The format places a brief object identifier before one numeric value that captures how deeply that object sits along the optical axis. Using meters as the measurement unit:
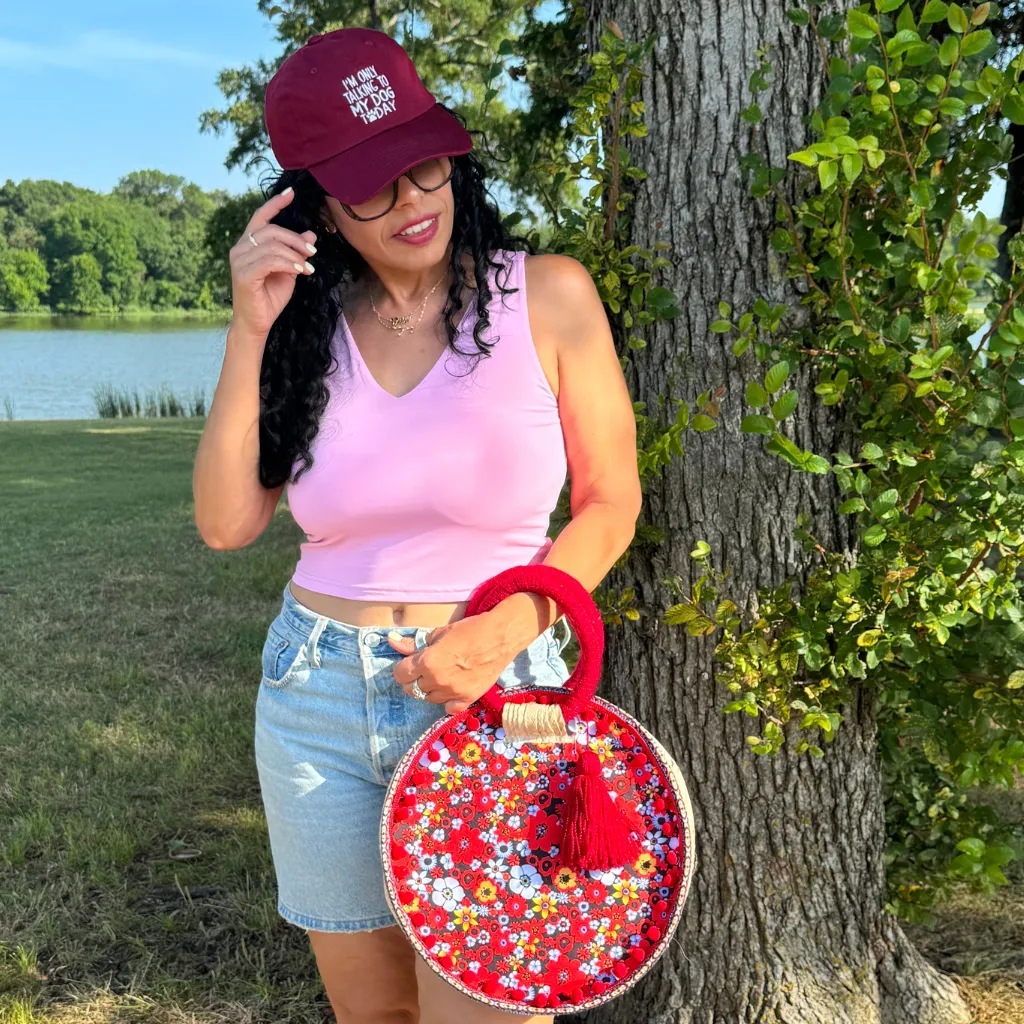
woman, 1.64
